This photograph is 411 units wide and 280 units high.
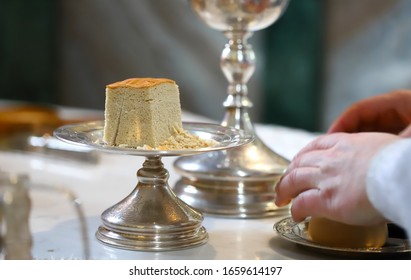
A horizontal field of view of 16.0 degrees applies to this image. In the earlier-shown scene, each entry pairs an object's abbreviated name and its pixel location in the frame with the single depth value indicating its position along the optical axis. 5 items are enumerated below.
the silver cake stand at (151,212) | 1.28
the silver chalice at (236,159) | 1.43
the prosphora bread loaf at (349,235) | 1.27
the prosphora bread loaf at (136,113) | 1.30
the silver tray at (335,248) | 1.26
